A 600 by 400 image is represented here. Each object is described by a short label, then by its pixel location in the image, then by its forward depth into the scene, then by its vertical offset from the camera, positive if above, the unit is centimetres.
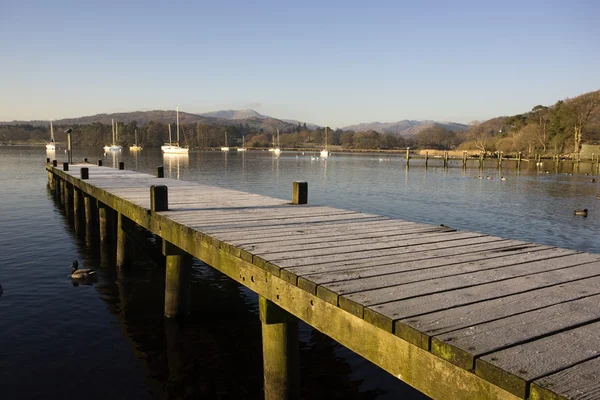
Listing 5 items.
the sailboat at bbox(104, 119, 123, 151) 13104 +101
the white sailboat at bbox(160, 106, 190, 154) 12075 +70
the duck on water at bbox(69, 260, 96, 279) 1239 -342
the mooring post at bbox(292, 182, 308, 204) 1098 -101
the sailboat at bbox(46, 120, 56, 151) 11534 +135
